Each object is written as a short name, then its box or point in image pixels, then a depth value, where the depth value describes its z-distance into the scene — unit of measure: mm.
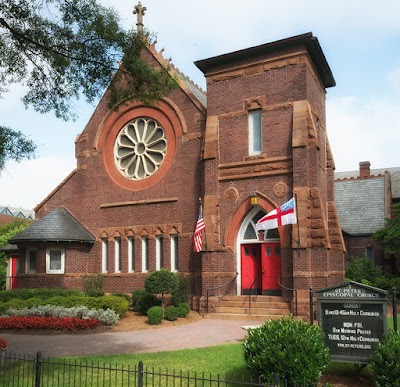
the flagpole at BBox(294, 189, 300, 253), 18319
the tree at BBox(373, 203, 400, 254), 26453
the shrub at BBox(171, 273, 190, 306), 20438
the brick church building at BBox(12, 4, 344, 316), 19234
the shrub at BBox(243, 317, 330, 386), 7836
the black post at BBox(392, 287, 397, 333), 8882
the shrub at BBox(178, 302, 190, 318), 18827
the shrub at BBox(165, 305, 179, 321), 18312
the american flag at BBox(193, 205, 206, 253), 20281
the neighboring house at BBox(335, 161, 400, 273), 33719
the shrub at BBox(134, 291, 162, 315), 20109
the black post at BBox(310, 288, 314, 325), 9723
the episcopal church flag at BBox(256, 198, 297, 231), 17844
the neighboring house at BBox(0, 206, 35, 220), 101812
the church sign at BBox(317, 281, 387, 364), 8688
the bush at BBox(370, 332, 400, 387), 7176
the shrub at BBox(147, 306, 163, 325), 17688
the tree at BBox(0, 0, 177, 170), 11453
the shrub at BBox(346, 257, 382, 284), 28445
